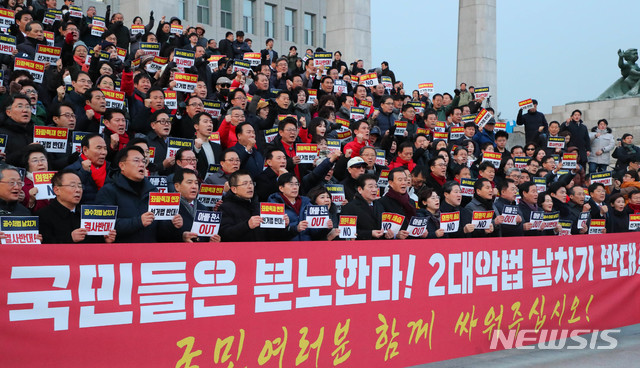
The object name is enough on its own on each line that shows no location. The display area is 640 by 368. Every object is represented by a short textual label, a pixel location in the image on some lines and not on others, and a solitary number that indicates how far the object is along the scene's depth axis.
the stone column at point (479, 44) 27.70
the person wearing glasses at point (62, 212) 5.58
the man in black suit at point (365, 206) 7.33
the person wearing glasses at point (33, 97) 8.16
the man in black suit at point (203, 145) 8.44
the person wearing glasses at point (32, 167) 6.28
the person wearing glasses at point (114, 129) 7.67
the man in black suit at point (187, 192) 6.45
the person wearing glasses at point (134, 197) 5.86
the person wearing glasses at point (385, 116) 12.38
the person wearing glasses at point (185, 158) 7.47
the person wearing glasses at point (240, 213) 6.38
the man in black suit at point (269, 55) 16.47
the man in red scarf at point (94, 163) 6.62
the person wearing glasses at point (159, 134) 8.09
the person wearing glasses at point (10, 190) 5.63
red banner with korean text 4.39
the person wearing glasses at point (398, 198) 7.69
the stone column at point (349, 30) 24.50
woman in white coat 17.72
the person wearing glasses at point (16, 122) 7.34
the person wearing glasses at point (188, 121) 9.33
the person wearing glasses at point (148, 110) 8.80
